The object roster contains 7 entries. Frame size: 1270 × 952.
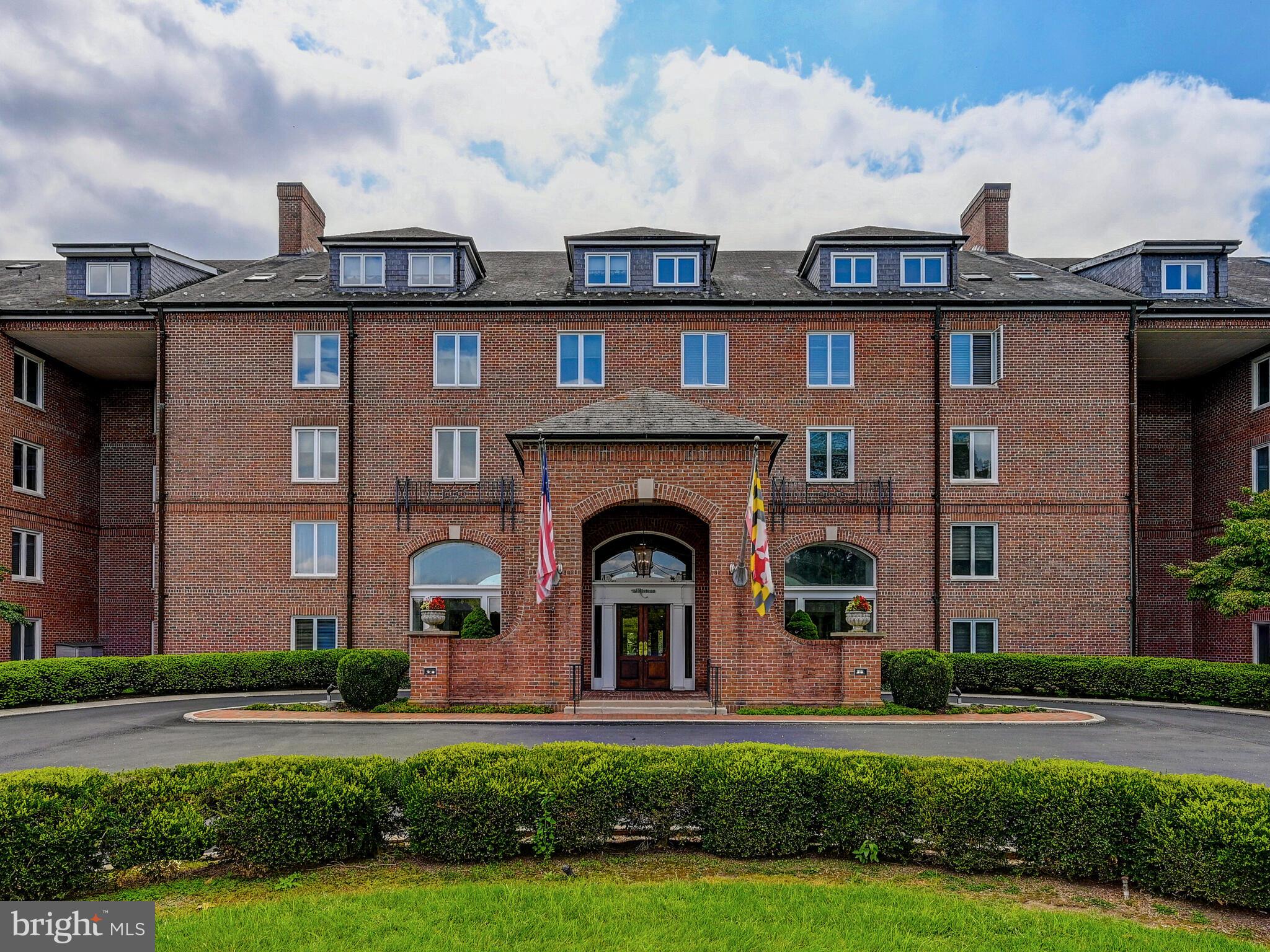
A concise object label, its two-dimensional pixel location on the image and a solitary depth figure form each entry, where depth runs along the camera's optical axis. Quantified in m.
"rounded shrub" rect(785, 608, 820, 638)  22.95
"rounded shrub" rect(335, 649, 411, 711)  18.67
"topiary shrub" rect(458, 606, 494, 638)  21.91
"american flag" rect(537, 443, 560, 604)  18.36
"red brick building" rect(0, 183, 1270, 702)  25.78
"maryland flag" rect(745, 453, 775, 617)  18.05
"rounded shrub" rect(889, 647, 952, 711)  18.80
